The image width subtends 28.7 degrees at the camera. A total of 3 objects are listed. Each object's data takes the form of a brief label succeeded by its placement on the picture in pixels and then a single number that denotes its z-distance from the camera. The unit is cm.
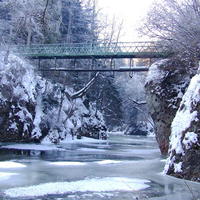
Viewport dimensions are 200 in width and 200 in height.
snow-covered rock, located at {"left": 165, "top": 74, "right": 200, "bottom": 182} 1469
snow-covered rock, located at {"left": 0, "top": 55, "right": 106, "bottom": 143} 3225
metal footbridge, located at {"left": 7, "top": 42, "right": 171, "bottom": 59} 3012
